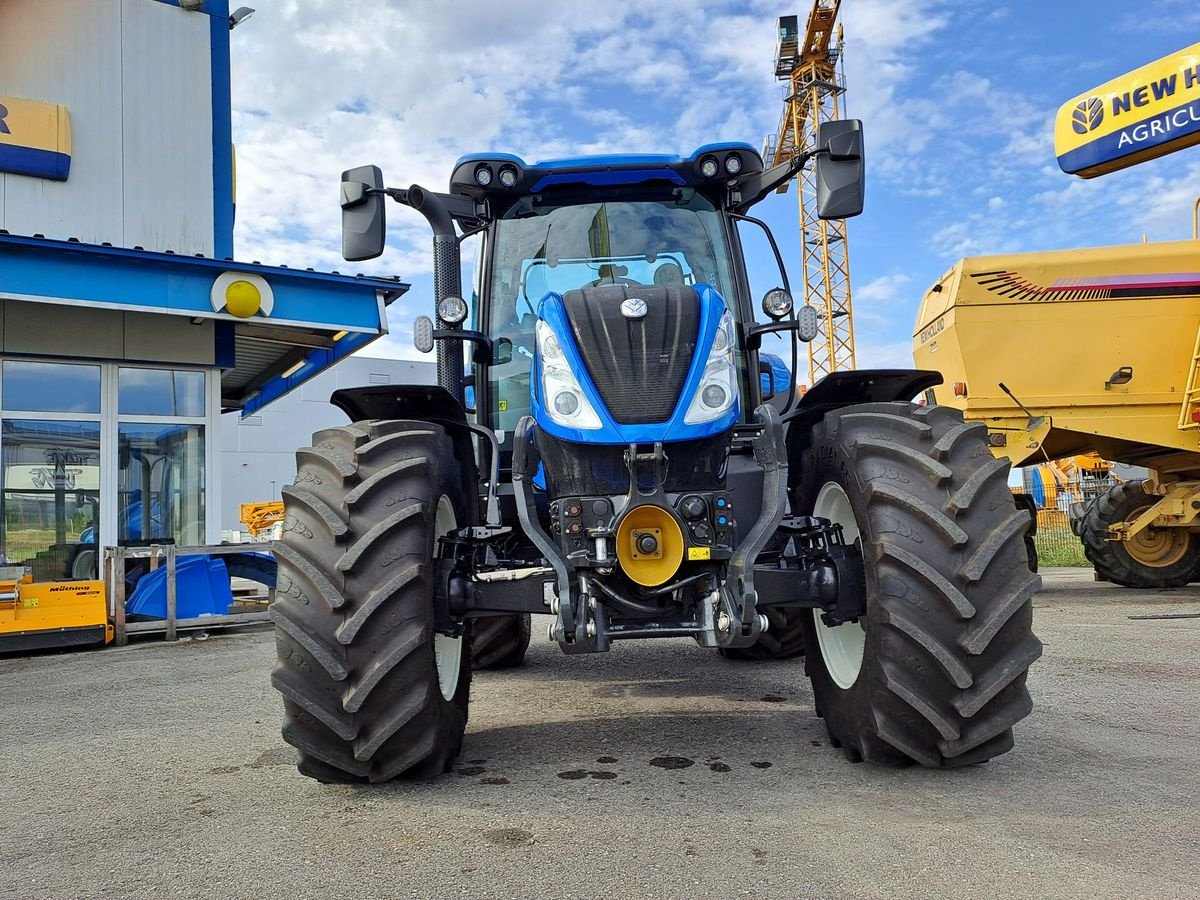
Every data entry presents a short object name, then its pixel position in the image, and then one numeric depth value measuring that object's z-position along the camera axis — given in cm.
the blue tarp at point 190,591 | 886
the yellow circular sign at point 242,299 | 990
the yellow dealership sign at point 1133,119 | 843
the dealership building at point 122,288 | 970
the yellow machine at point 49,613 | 770
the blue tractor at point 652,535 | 304
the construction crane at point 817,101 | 3884
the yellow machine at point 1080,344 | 921
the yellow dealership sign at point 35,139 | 1011
